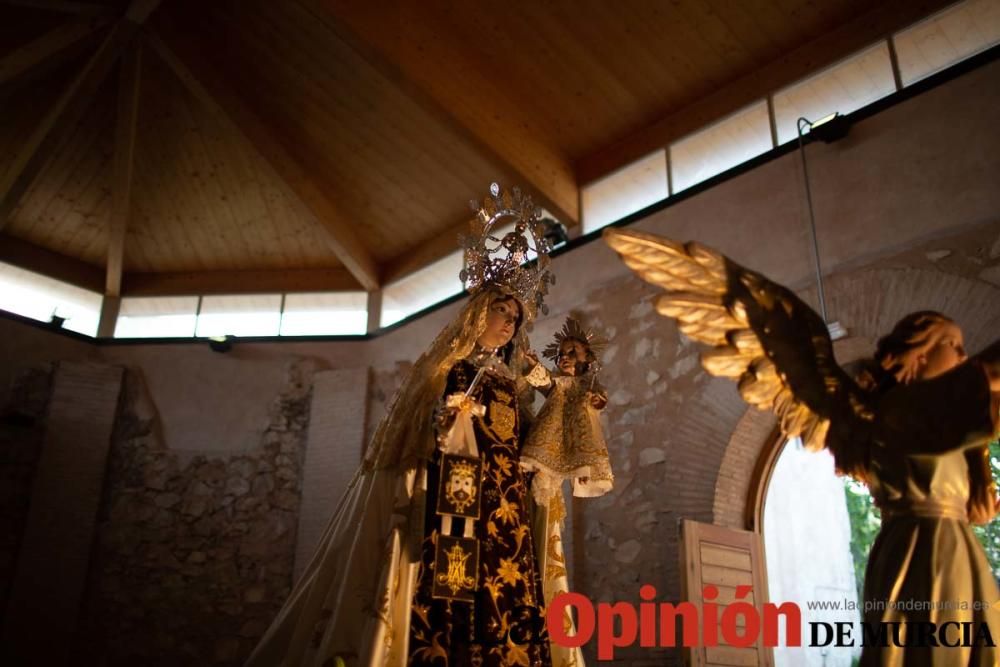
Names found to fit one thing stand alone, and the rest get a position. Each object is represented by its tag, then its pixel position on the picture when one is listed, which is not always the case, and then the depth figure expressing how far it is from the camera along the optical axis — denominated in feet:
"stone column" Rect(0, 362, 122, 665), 24.03
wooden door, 16.66
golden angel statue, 7.13
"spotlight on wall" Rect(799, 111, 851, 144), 18.93
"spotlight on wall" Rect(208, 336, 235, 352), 28.66
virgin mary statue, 11.90
